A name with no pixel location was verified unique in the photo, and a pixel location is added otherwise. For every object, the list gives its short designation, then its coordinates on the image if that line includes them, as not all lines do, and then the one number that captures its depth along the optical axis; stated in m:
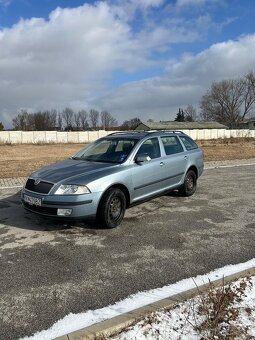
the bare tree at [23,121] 84.25
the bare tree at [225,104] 89.31
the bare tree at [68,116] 102.72
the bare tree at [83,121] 101.94
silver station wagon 5.38
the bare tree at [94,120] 103.94
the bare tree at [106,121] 104.75
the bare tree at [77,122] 102.20
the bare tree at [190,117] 106.52
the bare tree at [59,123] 95.86
